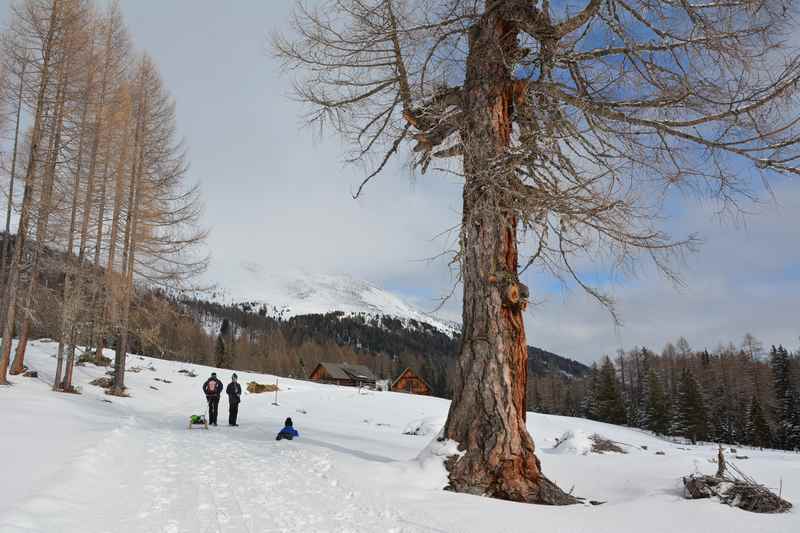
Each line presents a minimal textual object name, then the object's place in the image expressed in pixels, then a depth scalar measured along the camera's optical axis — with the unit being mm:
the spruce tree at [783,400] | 42656
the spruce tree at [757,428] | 43781
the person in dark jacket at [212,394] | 13594
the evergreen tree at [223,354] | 79156
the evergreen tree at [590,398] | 63594
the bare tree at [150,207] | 20375
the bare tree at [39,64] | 14516
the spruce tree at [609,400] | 56188
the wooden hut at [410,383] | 70719
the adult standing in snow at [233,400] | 13602
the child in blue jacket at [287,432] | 9781
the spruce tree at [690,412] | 47500
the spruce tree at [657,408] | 51750
